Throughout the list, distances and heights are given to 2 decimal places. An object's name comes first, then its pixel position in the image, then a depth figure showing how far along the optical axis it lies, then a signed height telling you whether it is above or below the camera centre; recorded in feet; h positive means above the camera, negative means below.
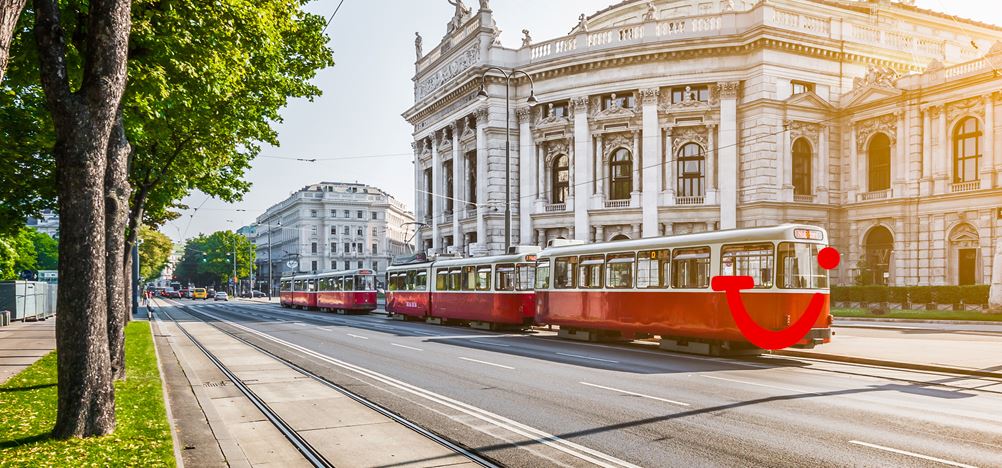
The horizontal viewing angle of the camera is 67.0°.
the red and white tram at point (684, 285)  57.52 -2.71
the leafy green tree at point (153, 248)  271.41 +1.11
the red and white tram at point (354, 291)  161.68 -8.38
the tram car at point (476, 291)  96.73 -5.28
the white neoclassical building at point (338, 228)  420.36 +14.10
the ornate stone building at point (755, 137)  135.74 +24.41
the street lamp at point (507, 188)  109.40 +9.74
